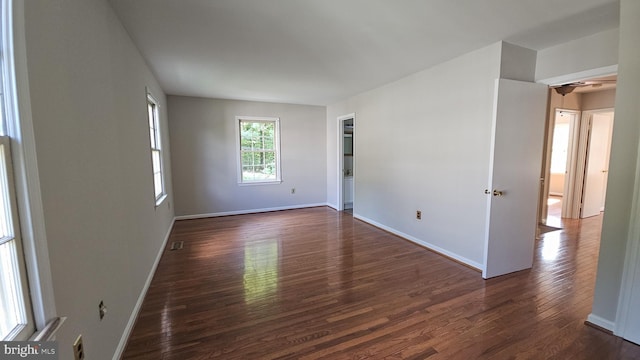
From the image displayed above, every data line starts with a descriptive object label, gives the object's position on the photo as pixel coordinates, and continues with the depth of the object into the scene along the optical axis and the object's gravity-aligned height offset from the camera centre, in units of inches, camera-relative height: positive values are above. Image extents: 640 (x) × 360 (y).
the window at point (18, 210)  34.0 -7.3
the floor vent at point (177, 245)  150.2 -51.6
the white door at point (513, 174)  108.2 -8.8
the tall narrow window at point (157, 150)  147.3 +2.7
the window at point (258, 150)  227.8 +3.6
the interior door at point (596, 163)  206.4 -8.4
